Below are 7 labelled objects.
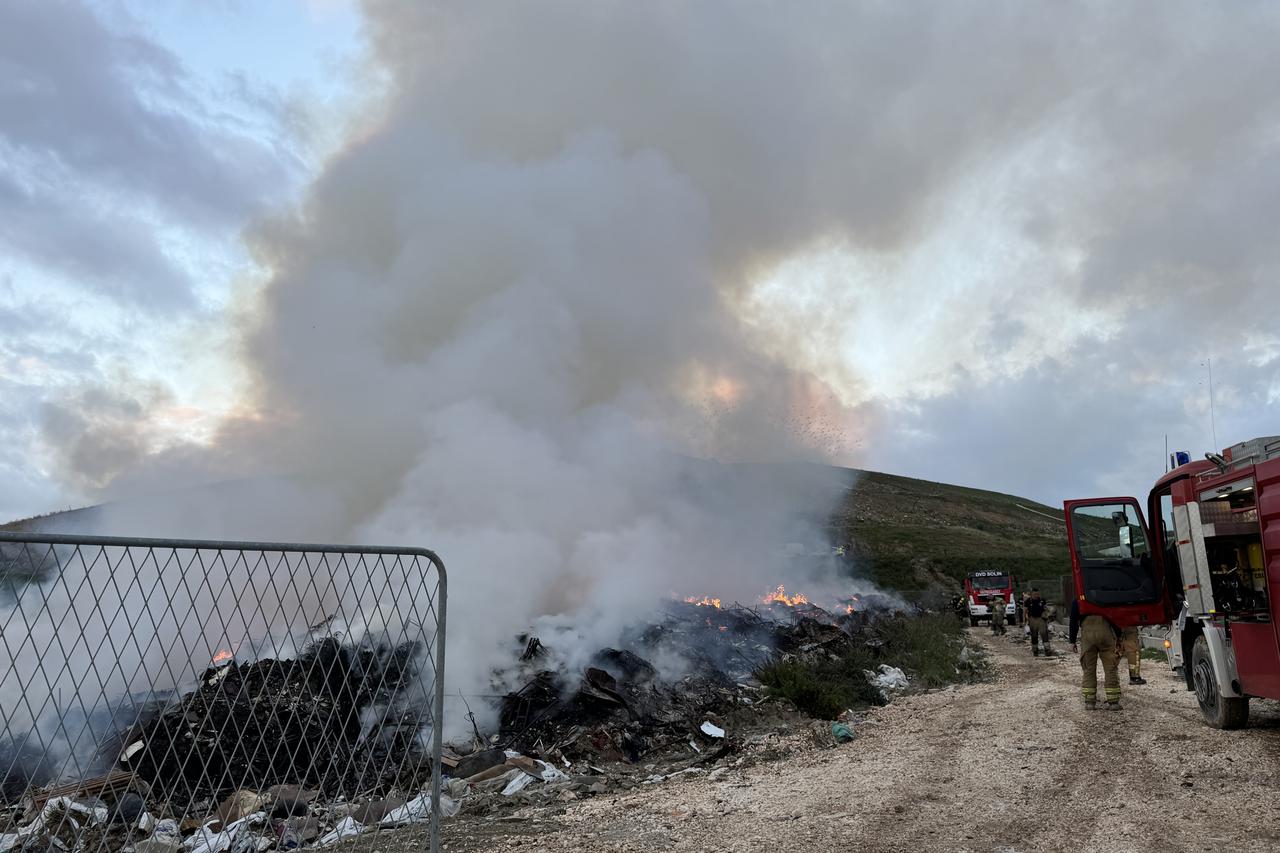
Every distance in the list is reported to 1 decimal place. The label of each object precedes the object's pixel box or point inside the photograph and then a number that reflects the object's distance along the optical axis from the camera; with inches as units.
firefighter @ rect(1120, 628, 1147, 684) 421.7
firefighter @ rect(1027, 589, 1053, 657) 750.5
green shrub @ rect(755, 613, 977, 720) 482.6
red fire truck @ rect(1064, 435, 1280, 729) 291.9
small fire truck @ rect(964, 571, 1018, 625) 1192.2
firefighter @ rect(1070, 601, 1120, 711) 392.2
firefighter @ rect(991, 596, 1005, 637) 1003.3
